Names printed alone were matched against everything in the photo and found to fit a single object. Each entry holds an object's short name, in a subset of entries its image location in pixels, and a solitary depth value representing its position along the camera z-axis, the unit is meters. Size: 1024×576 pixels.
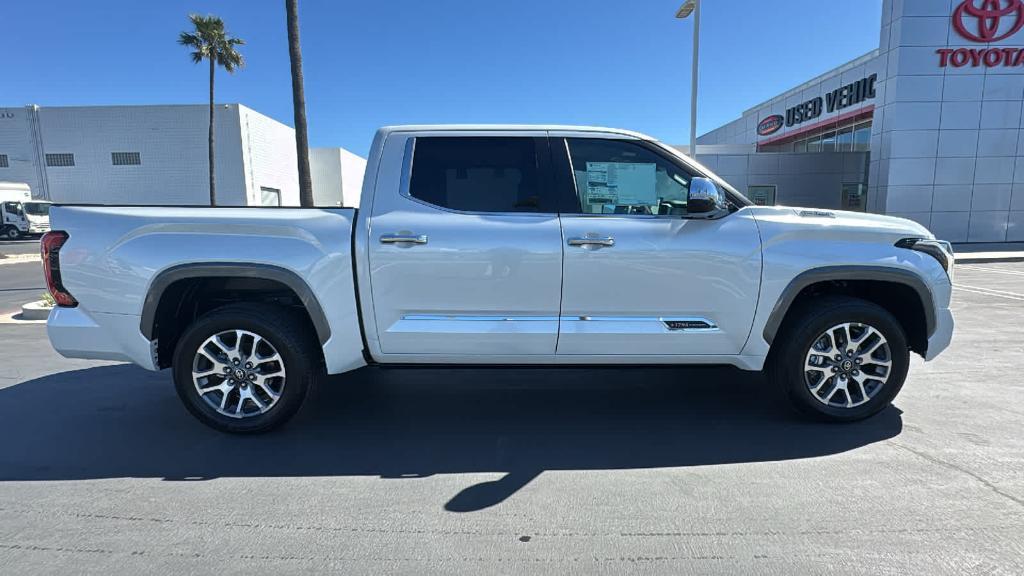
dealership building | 16.38
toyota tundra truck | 3.18
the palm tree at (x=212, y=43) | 25.39
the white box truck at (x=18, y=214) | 26.34
